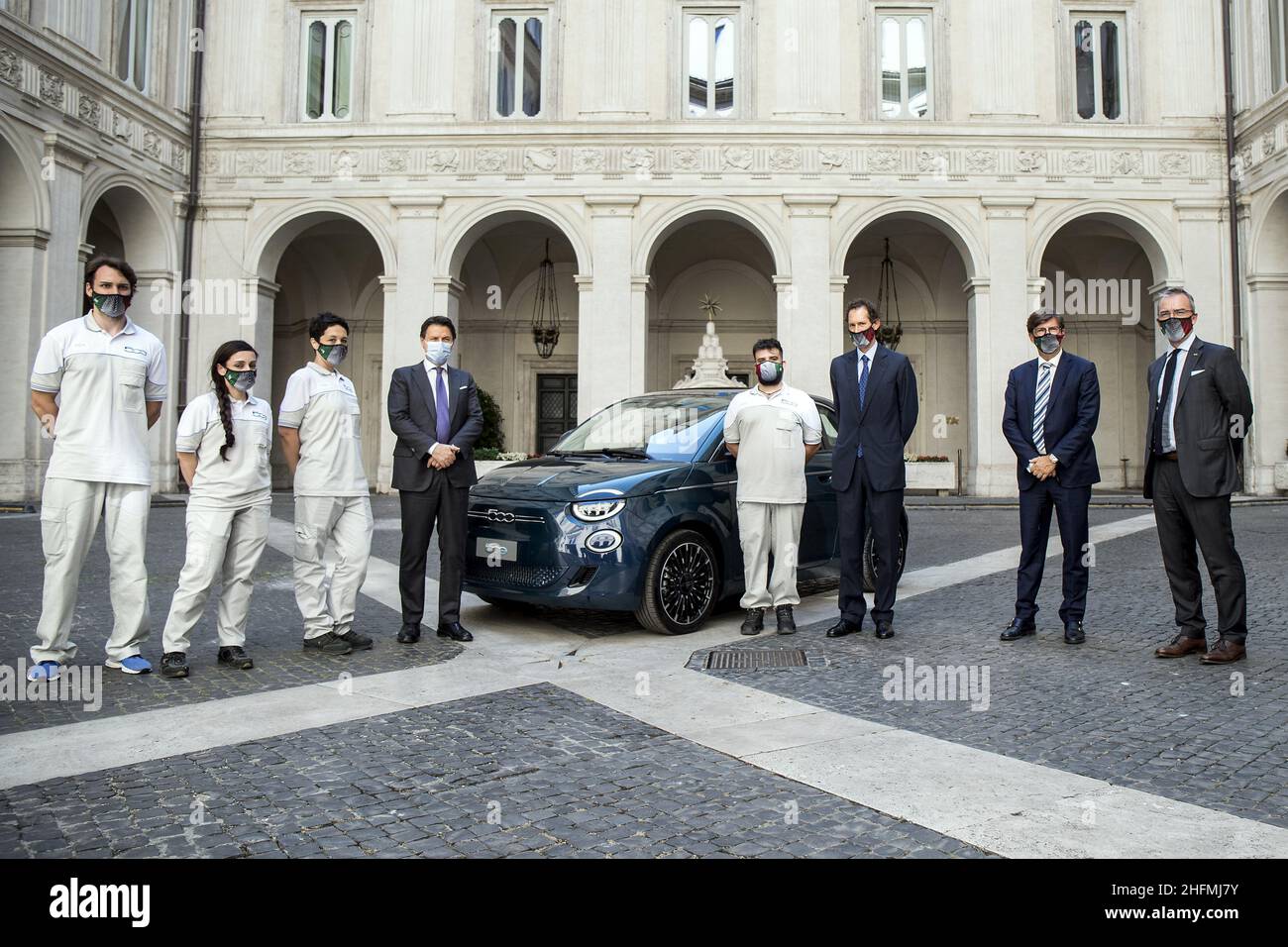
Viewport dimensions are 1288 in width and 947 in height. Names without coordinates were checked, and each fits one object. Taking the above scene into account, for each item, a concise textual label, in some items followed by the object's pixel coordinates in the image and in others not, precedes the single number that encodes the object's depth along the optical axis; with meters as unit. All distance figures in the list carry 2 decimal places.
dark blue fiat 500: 5.94
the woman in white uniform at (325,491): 5.55
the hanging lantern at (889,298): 24.51
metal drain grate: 5.20
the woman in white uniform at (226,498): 5.03
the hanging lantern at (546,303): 24.64
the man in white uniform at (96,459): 4.79
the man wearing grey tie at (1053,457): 5.82
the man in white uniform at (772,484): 6.07
